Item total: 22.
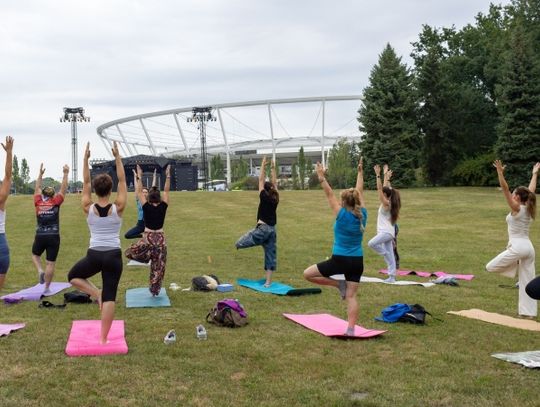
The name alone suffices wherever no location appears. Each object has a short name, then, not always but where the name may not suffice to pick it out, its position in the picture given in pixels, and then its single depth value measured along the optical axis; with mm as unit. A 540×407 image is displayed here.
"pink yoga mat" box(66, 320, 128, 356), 6484
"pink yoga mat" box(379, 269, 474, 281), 12703
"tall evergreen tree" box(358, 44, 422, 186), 45219
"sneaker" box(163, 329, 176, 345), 6918
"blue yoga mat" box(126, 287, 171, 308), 9203
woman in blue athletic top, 7195
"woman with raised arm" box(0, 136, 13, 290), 7195
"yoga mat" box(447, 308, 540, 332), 8078
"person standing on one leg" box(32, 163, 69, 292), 10172
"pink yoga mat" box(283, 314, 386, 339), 7332
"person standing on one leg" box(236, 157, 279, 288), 10820
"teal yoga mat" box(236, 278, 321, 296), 10402
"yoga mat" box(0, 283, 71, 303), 9545
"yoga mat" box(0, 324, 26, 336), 7277
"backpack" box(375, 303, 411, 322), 8227
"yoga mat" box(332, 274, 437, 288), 11442
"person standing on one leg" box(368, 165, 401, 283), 11438
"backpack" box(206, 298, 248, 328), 7828
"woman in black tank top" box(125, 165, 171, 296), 9453
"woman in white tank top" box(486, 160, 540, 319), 8820
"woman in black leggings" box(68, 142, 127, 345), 6703
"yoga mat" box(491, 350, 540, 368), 6074
